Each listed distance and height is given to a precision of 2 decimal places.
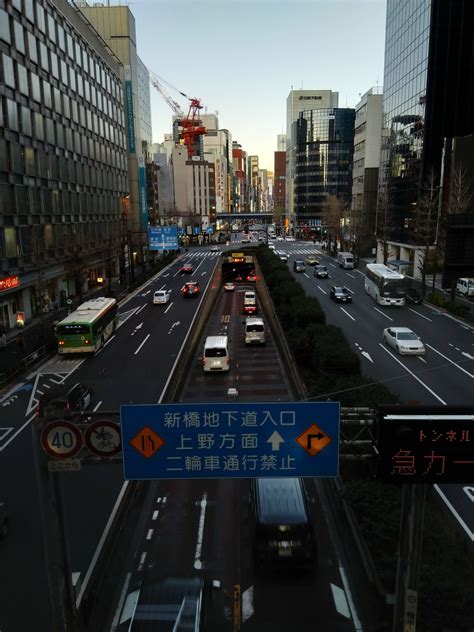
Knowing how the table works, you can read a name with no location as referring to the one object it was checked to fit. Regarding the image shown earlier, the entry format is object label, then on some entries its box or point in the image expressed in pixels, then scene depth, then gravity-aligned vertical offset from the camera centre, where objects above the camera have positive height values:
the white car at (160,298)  54.88 -8.09
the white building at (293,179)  195.40 +20.00
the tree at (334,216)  114.12 +2.51
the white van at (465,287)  53.72 -7.11
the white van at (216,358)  30.75 -8.44
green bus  34.66 -7.56
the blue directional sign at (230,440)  9.23 -4.18
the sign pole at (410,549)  8.89 -6.16
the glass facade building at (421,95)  62.00 +18.47
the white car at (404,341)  33.00 -8.25
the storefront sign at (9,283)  39.91 -4.59
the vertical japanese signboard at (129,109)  84.88 +21.45
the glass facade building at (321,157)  170.88 +25.29
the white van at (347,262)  83.81 -6.30
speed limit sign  9.33 -4.14
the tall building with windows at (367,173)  103.50 +11.84
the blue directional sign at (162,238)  68.75 -1.45
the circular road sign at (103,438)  9.43 -4.17
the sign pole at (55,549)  9.46 -6.39
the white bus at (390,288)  50.07 -6.58
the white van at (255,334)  37.19 -8.36
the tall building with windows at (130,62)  89.94 +32.43
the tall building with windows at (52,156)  42.28 +8.21
